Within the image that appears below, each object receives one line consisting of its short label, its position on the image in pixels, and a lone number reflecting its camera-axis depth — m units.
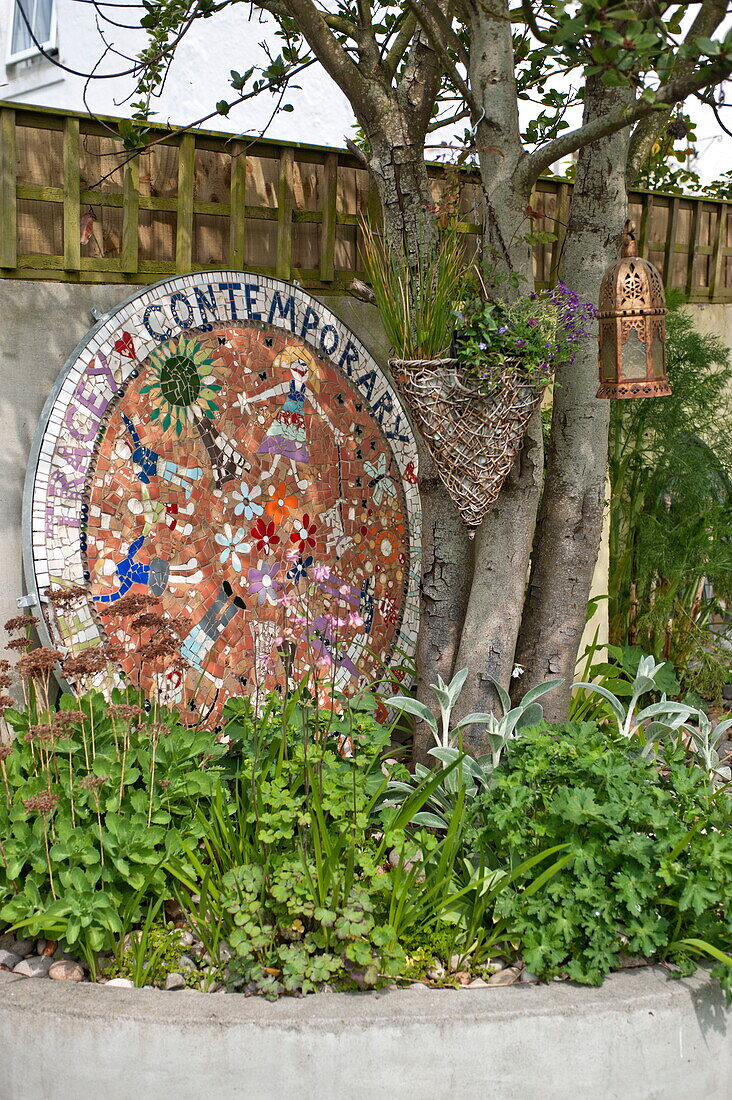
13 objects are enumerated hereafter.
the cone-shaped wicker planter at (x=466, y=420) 3.04
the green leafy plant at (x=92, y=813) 2.53
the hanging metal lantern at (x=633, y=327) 2.91
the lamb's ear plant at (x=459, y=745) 3.04
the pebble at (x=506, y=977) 2.59
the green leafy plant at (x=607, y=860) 2.53
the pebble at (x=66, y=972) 2.54
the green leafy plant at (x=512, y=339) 3.01
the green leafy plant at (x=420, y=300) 3.13
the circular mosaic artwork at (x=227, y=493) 3.40
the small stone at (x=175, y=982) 2.53
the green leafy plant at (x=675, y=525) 4.89
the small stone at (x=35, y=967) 2.57
